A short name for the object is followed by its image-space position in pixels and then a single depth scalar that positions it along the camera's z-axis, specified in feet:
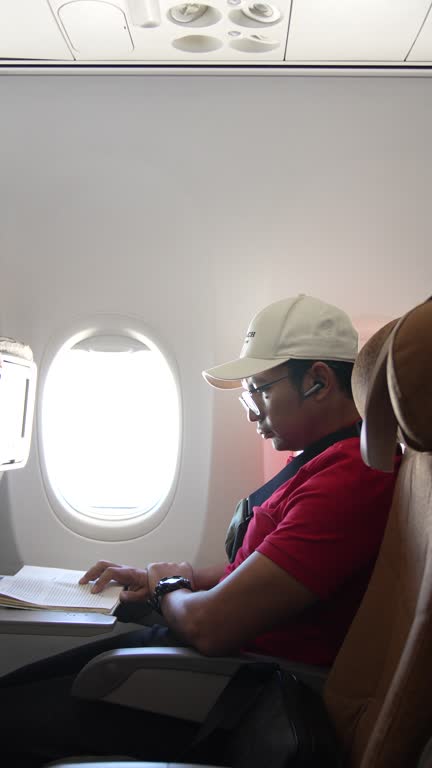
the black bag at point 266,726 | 3.44
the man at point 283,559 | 4.33
